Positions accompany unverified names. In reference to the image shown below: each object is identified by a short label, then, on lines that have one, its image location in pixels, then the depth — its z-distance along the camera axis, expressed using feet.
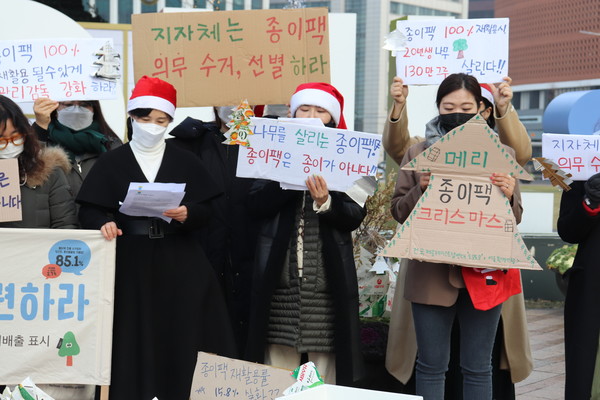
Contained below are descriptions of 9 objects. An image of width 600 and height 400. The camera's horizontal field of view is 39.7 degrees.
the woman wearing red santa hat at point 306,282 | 14.23
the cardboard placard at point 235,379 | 10.69
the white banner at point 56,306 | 13.87
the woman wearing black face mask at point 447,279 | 13.34
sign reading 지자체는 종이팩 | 16.49
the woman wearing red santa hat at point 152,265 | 14.11
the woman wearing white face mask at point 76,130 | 15.88
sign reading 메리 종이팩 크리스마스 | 12.73
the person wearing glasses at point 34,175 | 13.94
